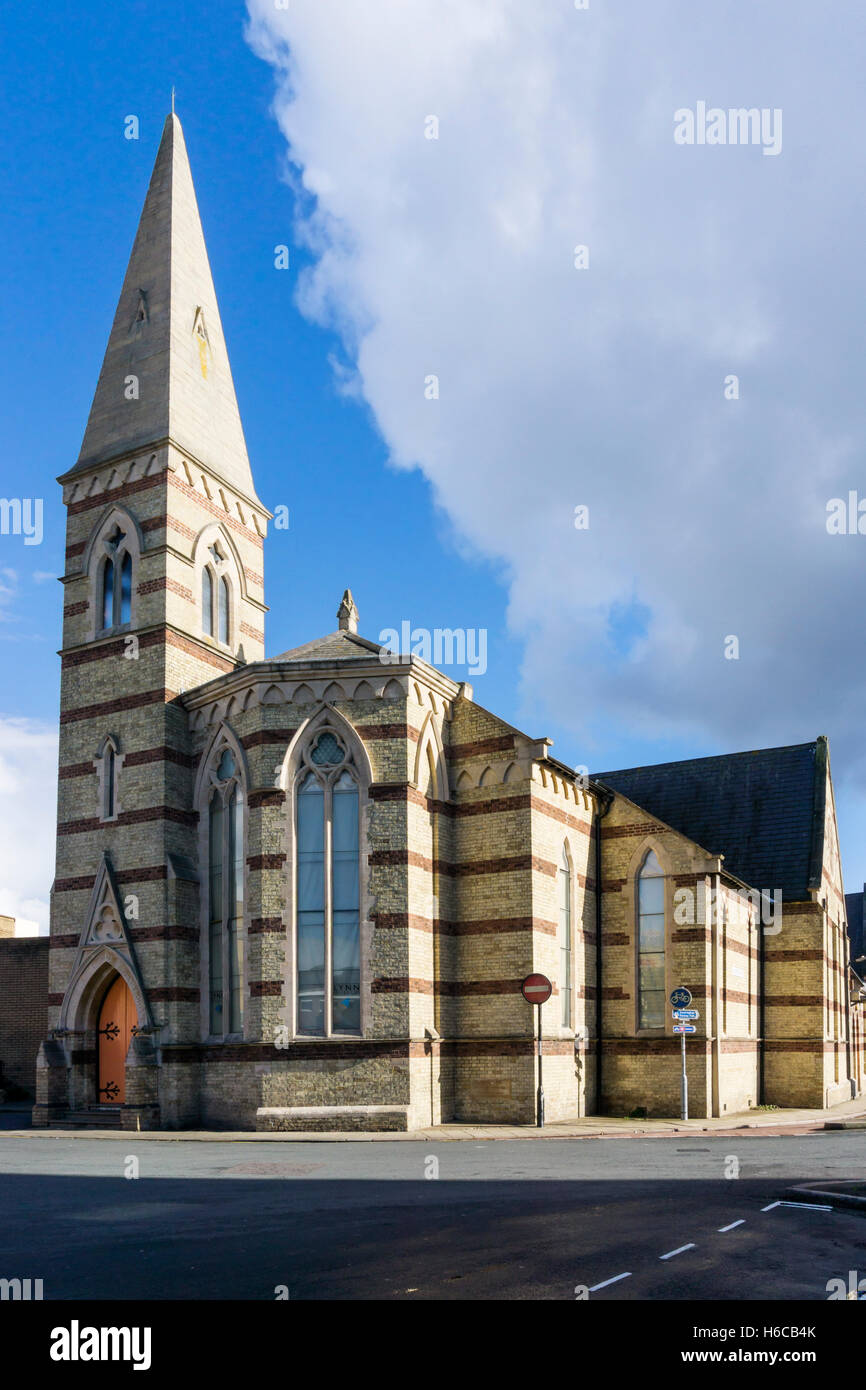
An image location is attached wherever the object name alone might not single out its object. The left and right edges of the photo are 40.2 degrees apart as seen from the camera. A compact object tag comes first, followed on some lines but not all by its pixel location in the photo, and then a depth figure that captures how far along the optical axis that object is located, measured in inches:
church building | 952.3
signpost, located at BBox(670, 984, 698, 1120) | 1013.2
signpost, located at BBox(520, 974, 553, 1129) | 940.6
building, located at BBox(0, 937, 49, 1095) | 1230.9
